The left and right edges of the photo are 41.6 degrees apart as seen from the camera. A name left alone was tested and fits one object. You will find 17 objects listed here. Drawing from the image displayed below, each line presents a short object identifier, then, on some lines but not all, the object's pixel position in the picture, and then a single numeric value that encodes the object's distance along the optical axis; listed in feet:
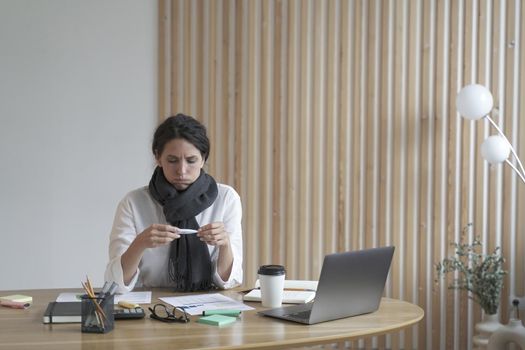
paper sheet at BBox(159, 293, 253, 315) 7.99
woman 9.36
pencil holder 6.89
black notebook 7.30
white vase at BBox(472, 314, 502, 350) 14.35
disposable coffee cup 8.16
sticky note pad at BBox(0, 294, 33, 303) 8.16
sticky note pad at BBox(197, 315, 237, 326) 7.23
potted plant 14.25
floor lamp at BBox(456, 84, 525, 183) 13.92
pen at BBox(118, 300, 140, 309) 7.84
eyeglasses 7.38
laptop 7.29
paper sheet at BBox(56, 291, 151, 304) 8.39
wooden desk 6.47
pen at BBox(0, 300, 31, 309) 8.07
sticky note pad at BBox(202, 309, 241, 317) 7.66
